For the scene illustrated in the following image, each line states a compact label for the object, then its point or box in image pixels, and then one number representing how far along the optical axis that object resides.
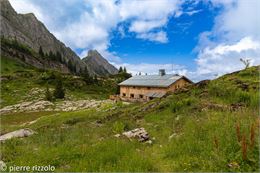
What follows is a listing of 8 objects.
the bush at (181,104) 8.38
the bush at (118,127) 7.06
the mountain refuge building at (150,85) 25.86
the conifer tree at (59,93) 35.66
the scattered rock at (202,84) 11.24
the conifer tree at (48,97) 33.41
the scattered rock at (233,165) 3.43
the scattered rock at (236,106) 6.25
